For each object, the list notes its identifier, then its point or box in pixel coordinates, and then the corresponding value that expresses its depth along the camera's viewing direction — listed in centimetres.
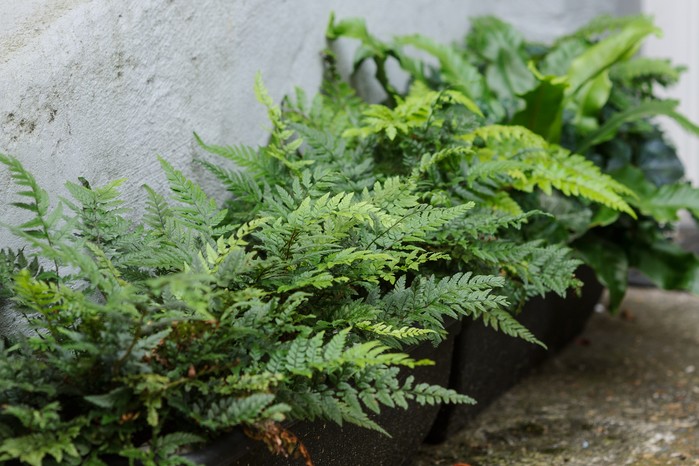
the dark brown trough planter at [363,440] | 274
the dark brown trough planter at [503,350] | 470
